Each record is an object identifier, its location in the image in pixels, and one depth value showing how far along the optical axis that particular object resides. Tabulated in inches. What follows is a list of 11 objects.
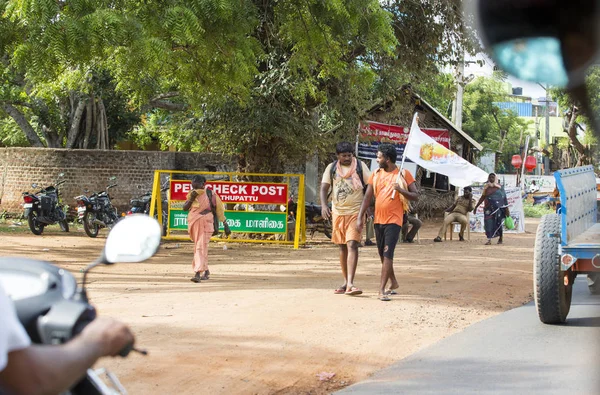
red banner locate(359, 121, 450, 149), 1047.6
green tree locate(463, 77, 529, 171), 1889.5
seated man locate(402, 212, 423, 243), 748.1
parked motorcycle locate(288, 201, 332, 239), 727.1
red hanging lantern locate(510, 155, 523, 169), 1446.1
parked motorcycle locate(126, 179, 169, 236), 716.0
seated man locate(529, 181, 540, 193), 1623.4
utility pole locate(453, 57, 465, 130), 751.8
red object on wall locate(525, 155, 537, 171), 1541.8
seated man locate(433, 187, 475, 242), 780.0
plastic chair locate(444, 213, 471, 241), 801.2
